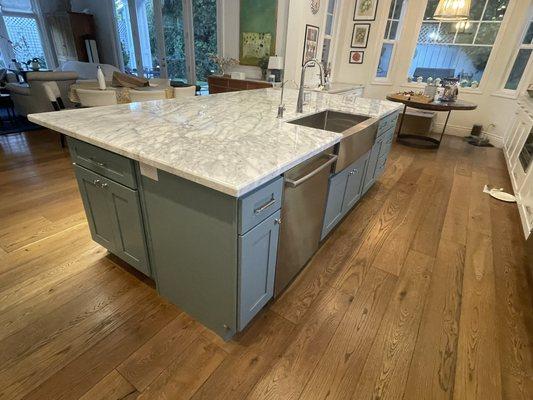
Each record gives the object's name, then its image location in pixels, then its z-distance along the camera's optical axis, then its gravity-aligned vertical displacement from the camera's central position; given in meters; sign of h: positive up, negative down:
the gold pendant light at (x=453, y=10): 3.85 +0.76
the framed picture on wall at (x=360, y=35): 5.75 +0.56
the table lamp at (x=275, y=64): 4.73 -0.06
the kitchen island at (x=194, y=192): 1.08 -0.53
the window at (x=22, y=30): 7.08 +0.32
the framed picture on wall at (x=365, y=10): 5.52 +0.98
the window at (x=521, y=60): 4.63 +0.23
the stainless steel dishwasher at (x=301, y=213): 1.34 -0.73
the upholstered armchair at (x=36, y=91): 3.98 -0.63
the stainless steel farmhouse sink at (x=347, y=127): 1.76 -0.44
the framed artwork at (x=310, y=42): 4.81 +0.32
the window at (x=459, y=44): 4.96 +0.46
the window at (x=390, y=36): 5.49 +0.56
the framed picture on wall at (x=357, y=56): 5.95 +0.17
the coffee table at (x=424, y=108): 4.10 -0.51
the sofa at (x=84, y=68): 6.82 -0.45
